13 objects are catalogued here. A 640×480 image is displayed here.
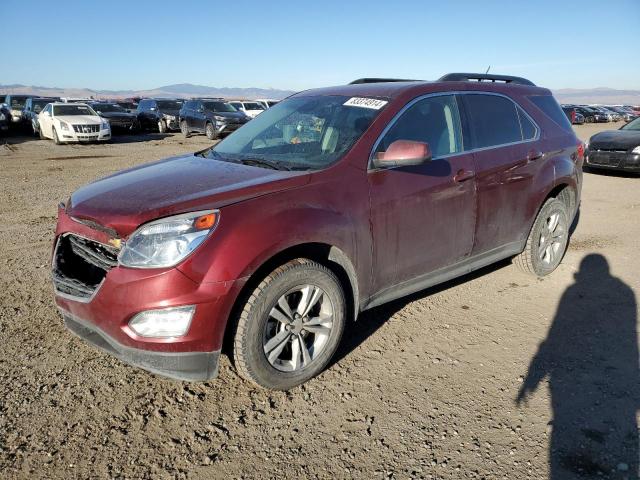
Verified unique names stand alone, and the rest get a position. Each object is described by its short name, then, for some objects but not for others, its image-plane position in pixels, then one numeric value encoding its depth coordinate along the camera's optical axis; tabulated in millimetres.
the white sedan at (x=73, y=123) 17172
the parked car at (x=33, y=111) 20591
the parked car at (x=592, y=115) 45906
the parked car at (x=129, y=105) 34712
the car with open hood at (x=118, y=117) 21734
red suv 2453
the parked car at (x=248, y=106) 25141
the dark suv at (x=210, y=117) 19516
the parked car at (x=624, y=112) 53172
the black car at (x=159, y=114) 23969
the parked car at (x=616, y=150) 10641
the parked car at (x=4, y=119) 20047
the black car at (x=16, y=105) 23578
